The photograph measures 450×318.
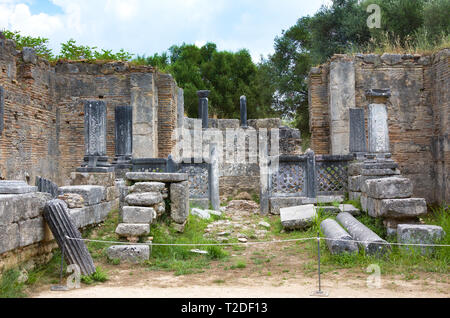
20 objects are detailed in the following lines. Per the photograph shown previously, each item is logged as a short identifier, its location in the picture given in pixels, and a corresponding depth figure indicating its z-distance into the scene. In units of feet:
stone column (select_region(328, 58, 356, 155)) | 42.16
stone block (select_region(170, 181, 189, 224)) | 22.90
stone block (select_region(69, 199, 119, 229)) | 20.02
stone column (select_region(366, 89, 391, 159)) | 28.43
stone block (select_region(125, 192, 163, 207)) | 20.86
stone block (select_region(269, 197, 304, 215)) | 31.99
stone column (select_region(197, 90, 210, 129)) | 58.54
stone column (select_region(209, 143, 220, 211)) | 33.40
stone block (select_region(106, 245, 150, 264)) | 19.09
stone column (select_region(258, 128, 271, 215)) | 32.19
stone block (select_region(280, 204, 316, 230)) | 26.61
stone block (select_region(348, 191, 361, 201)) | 28.80
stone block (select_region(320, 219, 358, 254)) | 18.80
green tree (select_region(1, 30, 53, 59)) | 57.72
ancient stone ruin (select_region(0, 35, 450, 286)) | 19.16
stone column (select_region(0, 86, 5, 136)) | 24.60
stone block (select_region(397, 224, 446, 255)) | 18.72
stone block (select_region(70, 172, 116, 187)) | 26.68
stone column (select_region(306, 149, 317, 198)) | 31.53
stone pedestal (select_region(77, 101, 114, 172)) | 28.76
